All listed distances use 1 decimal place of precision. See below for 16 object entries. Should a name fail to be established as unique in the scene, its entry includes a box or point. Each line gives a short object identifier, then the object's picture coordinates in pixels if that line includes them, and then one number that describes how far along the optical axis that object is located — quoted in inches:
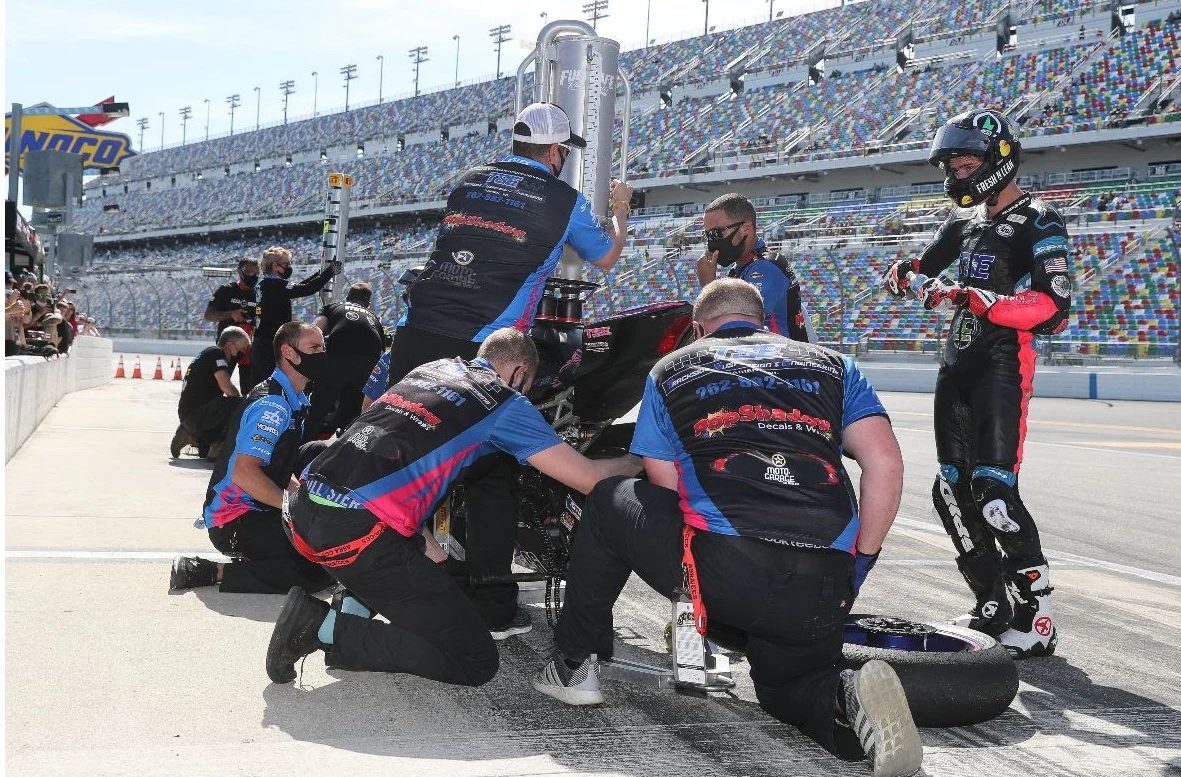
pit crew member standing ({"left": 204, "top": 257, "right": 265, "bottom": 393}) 421.4
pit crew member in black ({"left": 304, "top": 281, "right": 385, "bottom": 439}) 274.5
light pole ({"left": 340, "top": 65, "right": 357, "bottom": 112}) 3070.9
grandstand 1023.0
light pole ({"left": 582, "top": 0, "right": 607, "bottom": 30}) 2329.0
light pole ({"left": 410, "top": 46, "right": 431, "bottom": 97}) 2790.4
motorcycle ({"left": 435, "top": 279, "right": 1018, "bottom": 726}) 119.9
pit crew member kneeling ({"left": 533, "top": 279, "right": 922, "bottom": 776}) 112.0
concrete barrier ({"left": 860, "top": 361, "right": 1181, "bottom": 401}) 800.3
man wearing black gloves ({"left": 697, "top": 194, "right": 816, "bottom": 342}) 180.9
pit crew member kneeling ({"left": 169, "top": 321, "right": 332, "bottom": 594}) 179.9
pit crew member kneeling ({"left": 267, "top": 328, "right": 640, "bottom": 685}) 130.3
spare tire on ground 118.4
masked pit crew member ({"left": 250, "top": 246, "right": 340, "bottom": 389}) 371.9
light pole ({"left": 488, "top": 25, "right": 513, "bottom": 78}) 2647.6
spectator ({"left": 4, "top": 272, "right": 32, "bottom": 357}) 427.5
